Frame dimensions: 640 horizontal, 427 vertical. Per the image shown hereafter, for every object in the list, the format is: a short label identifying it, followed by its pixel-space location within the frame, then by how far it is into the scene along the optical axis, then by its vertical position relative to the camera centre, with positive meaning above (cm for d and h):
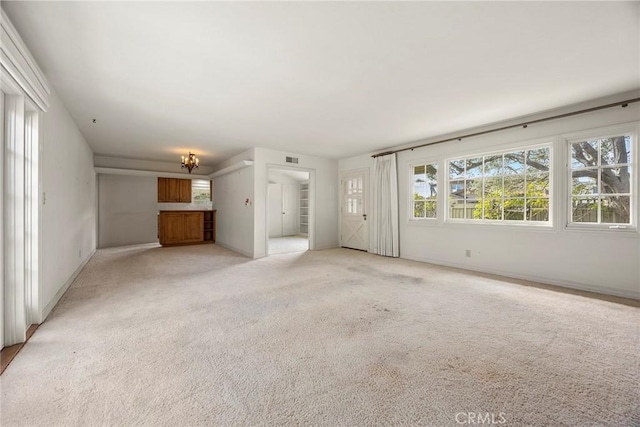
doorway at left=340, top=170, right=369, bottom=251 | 664 +5
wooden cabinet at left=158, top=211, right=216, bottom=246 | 738 -40
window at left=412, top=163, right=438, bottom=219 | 529 +47
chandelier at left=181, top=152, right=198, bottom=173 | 609 +127
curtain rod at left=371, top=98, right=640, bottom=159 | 317 +135
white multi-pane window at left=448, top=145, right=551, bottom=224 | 398 +43
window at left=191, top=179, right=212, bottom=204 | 871 +78
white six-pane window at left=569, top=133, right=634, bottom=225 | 332 +42
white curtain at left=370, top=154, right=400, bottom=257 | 580 +12
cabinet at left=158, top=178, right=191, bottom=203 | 801 +76
